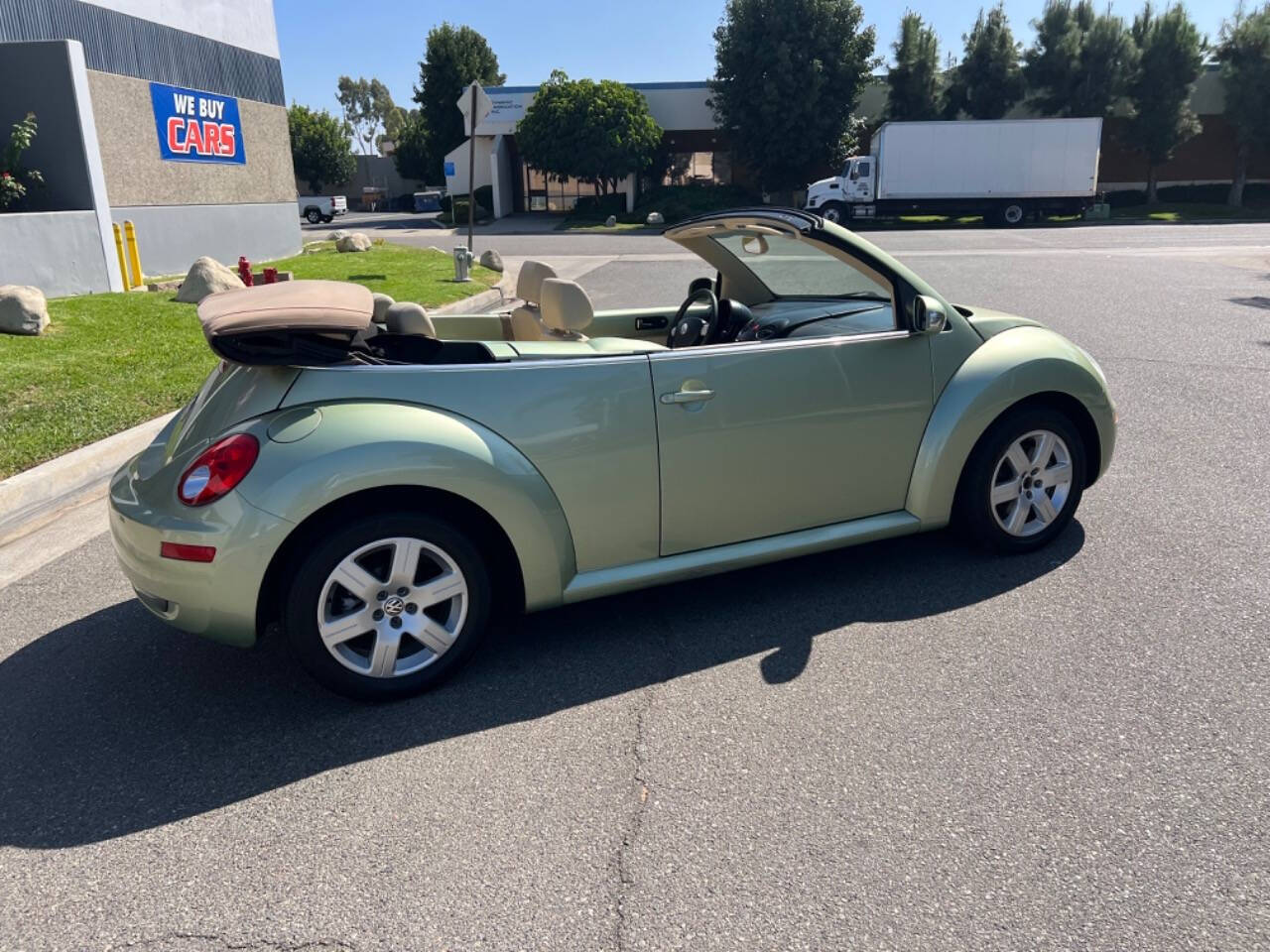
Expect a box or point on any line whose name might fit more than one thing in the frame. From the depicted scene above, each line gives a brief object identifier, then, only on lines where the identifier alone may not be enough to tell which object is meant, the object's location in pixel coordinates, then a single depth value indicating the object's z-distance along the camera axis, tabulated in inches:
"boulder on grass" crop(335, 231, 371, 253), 882.1
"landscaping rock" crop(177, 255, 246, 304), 477.1
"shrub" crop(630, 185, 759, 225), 1699.1
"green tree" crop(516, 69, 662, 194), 1660.9
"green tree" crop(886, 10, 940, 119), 1782.7
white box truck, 1425.9
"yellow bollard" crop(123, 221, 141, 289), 560.7
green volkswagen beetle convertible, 120.9
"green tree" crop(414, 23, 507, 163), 2210.9
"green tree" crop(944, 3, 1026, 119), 1749.5
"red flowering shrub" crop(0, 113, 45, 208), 502.3
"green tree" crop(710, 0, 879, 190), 1664.6
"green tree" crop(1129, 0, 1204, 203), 1654.8
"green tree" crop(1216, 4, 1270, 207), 1640.0
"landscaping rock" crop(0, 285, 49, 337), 351.3
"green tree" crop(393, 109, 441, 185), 2381.9
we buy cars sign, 676.1
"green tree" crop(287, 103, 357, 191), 2326.5
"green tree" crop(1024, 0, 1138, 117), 1689.2
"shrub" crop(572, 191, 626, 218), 1802.4
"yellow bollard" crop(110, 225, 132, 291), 544.1
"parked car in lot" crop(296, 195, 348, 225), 2055.9
